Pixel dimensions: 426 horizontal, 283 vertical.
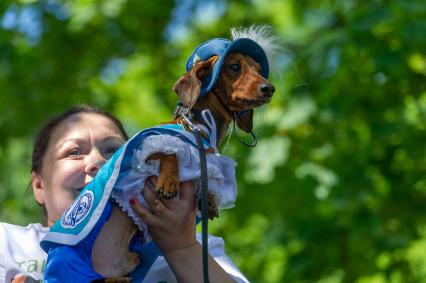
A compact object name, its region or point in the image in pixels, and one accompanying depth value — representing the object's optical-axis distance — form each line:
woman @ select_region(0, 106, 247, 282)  6.08
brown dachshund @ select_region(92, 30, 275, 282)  5.95
